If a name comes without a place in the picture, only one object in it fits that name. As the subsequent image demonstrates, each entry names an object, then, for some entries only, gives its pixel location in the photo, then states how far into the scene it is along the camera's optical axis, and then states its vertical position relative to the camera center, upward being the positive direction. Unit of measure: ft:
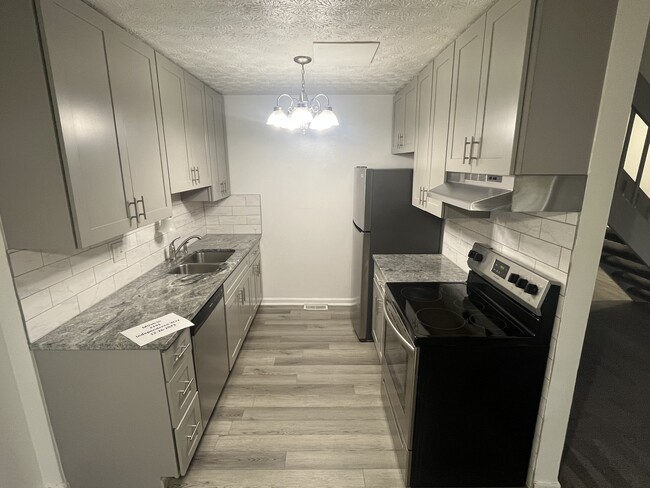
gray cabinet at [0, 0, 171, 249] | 4.19 +0.50
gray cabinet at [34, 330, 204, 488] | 5.08 -3.93
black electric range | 5.13 -3.46
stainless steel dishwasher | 6.36 -3.91
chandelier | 6.79 +0.98
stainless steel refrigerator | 9.29 -1.66
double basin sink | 9.18 -2.83
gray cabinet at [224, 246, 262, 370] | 8.54 -4.00
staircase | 11.53 -3.81
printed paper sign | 5.16 -2.66
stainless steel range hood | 4.50 -0.41
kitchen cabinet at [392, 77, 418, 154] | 9.11 +1.39
